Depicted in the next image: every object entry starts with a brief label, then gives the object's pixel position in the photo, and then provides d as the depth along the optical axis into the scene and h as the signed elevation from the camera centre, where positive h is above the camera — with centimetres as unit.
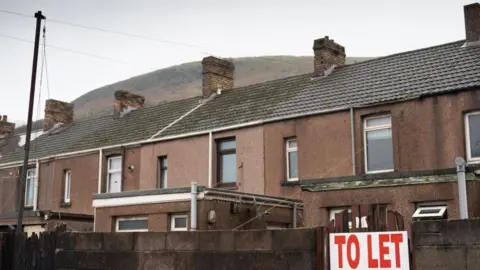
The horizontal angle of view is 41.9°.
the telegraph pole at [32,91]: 1819 +488
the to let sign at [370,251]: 885 +3
